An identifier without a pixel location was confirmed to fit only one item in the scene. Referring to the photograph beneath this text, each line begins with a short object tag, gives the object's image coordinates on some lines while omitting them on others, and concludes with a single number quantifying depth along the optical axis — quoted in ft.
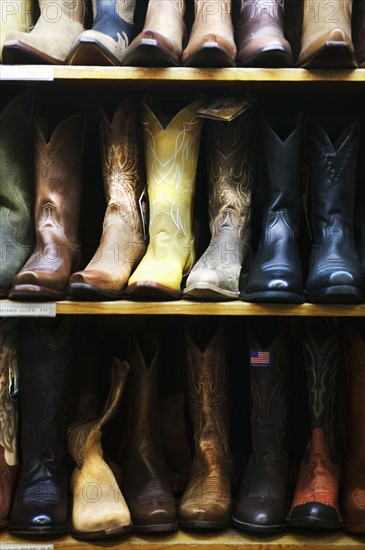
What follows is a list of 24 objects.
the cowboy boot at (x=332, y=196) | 5.55
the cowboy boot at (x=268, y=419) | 5.60
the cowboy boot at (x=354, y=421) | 5.59
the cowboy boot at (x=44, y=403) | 5.69
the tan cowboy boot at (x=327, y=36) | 5.09
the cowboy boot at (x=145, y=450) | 5.49
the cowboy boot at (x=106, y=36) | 5.24
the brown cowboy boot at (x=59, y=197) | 5.75
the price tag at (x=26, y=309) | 5.29
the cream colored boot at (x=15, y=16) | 5.81
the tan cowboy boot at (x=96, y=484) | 5.34
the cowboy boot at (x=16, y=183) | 5.86
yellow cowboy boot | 5.81
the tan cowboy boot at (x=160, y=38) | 5.15
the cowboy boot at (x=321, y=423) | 5.47
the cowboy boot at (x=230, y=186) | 5.86
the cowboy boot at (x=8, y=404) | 5.75
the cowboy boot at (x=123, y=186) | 5.83
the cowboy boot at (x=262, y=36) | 5.26
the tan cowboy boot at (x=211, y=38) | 5.19
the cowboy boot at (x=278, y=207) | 5.45
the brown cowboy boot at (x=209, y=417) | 5.66
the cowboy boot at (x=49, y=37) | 5.29
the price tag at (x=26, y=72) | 5.28
